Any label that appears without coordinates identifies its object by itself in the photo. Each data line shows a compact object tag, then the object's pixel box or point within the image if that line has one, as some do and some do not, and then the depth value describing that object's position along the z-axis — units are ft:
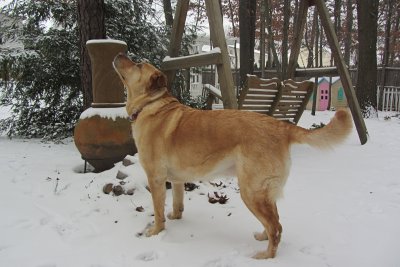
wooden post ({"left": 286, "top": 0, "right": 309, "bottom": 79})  23.56
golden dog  8.24
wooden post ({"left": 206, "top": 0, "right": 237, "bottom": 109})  15.06
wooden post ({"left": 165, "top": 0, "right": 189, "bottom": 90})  18.11
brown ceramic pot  14.99
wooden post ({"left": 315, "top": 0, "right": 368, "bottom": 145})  21.80
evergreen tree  23.79
